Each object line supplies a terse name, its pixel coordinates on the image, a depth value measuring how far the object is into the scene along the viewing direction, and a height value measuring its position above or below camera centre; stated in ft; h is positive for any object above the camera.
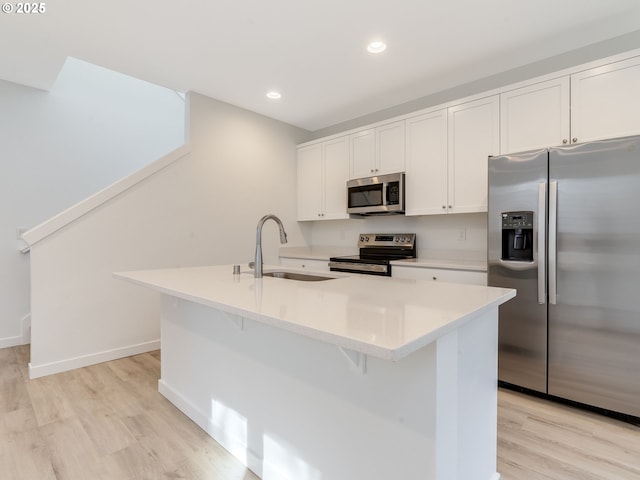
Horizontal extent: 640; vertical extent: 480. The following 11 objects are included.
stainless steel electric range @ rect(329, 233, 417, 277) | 10.71 -0.64
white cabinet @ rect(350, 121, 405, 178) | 11.25 +3.07
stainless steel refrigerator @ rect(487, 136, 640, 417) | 6.39 -0.66
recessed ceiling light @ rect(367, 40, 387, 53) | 8.38 +4.90
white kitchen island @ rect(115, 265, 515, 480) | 3.28 -1.80
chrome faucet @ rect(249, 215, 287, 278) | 6.36 -0.35
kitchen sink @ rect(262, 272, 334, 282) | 7.39 -0.93
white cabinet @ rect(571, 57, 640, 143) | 7.14 +3.05
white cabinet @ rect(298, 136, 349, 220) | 13.05 +2.36
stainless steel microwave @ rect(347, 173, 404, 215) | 11.02 +1.45
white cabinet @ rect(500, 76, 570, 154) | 8.03 +3.07
